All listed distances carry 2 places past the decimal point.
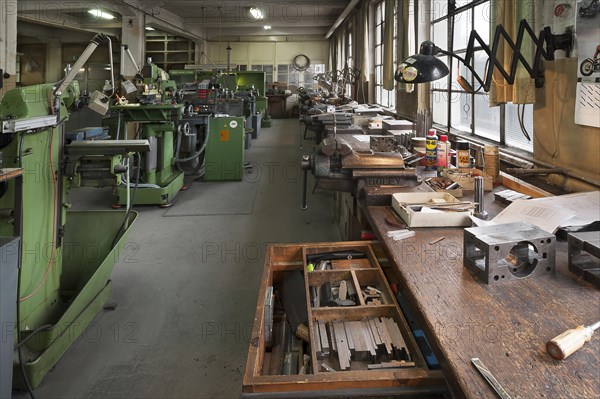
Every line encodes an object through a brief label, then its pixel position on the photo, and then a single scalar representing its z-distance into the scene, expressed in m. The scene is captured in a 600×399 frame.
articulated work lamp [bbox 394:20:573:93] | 1.73
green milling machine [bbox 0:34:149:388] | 1.54
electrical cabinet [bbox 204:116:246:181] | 4.86
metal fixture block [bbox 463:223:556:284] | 0.97
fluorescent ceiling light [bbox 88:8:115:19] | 8.80
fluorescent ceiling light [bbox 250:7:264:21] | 8.48
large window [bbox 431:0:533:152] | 2.72
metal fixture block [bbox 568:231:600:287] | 0.95
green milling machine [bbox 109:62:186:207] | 3.94
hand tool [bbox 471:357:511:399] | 0.64
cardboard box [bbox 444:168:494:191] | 1.84
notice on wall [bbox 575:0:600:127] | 1.54
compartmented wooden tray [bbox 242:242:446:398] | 0.83
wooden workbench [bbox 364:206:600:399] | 0.67
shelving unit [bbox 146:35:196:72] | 12.75
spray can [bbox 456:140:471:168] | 2.16
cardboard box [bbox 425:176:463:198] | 1.73
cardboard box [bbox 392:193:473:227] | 1.40
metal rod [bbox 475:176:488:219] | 1.49
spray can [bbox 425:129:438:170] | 2.25
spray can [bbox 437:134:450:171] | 2.21
